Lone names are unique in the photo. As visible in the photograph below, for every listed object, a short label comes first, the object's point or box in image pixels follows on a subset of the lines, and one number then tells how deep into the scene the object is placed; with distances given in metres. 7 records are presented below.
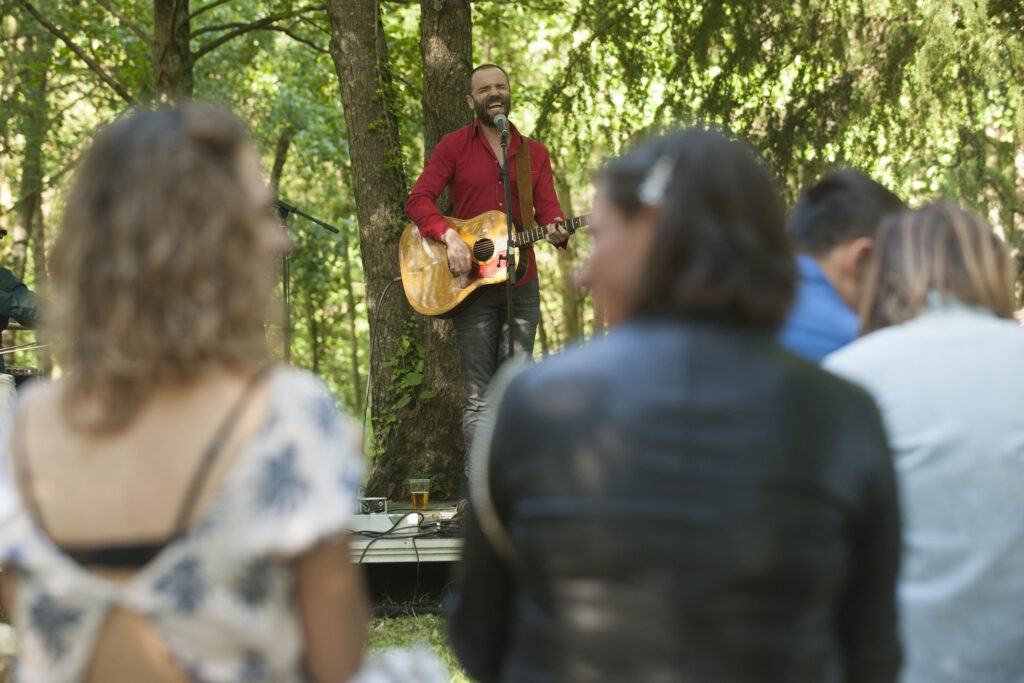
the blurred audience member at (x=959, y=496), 2.07
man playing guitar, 6.23
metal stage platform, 5.79
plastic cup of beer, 6.66
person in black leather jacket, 1.47
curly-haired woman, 1.47
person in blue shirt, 2.83
